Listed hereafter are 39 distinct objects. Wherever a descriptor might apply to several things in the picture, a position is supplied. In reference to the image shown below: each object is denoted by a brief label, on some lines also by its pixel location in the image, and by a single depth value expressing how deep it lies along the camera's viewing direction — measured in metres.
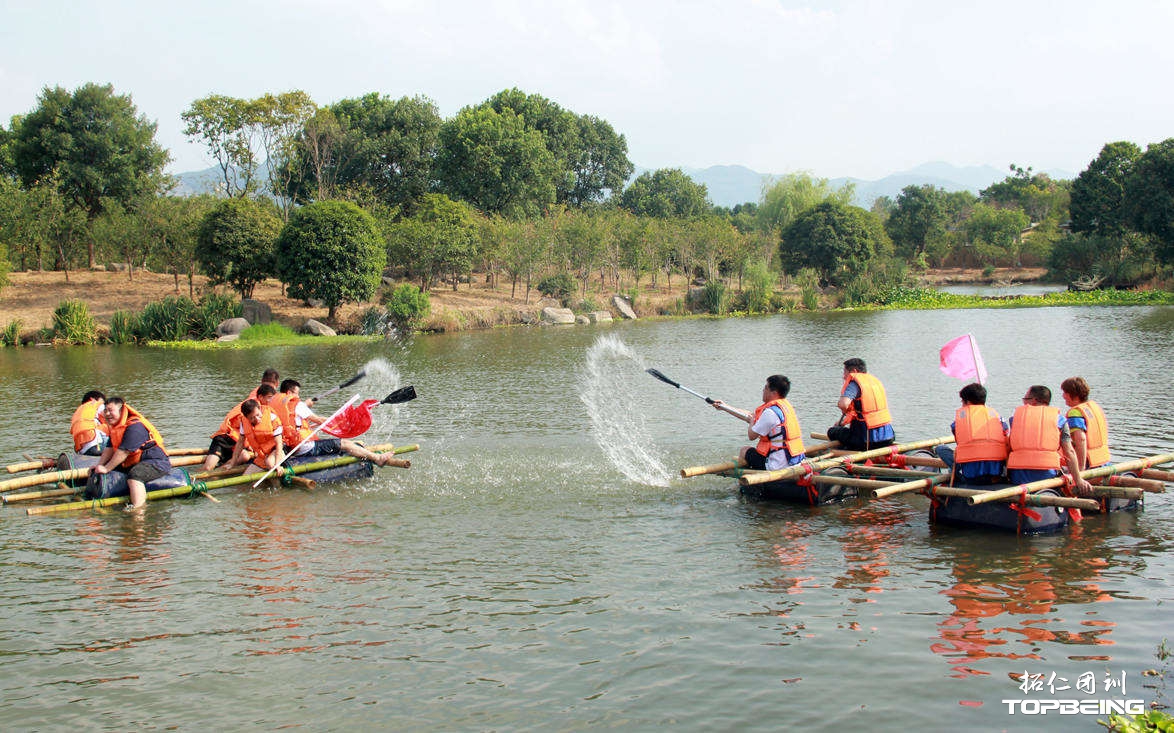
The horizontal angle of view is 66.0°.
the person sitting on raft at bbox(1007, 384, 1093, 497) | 10.55
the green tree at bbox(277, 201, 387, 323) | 41.22
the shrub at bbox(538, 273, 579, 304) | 54.09
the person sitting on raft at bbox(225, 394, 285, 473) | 13.77
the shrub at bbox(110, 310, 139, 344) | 38.88
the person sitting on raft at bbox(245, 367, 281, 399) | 14.12
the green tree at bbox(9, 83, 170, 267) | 50.97
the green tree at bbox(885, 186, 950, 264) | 80.50
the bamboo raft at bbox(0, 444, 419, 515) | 12.66
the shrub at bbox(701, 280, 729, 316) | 55.41
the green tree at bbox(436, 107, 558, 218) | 61.31
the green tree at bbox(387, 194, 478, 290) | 48.03
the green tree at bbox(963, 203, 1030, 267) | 77.31
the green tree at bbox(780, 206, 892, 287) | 58.84
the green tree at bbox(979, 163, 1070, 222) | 85.88
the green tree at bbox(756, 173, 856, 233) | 73.12
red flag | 14.66
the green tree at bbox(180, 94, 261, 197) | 51.72
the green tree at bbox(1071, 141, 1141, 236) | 59.28
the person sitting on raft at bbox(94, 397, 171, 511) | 12.66
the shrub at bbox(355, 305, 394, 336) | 42.38
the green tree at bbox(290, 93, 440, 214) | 60.88
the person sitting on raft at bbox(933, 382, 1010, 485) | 10.95
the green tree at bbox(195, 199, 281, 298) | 41.47
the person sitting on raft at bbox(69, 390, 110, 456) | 14.09
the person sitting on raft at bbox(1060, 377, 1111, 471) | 10.96
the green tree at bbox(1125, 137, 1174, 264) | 50.59
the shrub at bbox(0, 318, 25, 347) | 38.12
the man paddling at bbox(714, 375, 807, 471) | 12.16
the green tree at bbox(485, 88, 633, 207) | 73.38
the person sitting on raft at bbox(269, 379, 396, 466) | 14.26
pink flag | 13.67
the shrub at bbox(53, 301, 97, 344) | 38.47
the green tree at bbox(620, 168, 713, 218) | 84.00
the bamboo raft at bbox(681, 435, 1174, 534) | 10.38
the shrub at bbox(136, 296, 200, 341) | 39.06
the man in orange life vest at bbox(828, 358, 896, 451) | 13.27
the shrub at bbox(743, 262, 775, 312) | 55.62
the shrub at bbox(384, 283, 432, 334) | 43.34
